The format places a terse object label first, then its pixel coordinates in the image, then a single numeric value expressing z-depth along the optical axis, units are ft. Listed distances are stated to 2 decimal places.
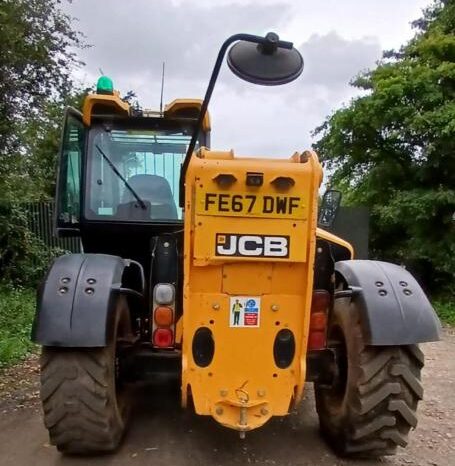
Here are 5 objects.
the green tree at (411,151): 37.29
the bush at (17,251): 37.29
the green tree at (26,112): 29.71
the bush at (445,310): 35.37
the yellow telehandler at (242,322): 10.96
